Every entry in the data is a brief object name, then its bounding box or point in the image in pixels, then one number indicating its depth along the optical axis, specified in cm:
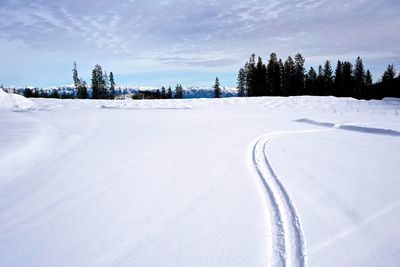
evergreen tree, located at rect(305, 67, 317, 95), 6881
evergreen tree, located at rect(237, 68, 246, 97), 7925
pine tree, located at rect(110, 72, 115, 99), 8575
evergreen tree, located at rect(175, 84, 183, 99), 10785
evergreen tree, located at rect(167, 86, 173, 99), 10422
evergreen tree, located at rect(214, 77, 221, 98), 7862
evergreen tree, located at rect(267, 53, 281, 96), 6253
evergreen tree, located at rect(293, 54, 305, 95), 6425
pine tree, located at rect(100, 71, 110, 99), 8200
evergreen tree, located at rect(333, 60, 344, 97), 6844
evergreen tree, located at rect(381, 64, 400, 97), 5418
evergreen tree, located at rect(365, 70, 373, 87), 8468
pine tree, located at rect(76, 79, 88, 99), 7825
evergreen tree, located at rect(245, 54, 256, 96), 6380
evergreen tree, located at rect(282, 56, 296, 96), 6394
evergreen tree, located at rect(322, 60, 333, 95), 7012
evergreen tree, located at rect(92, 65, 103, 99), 7969
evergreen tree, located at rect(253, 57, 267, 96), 6306
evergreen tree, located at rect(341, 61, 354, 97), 6781
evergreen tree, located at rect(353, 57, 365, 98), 7561
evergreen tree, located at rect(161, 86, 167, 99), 10330
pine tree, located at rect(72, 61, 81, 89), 8150
